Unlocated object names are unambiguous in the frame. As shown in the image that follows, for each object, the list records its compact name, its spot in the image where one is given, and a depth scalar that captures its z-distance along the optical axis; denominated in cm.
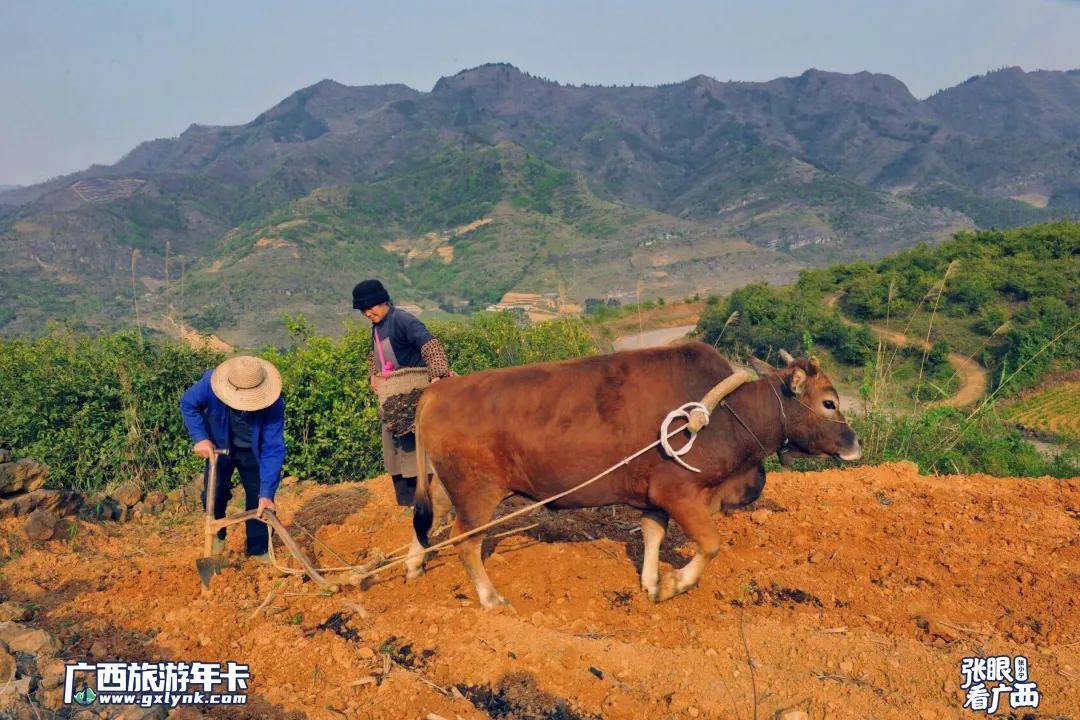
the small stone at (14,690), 377
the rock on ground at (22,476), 716
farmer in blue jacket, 547
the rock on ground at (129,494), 839
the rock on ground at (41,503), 705
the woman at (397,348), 589
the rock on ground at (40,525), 688
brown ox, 527
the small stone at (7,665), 407
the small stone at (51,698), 392
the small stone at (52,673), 407
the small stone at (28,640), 447
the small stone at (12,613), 514
